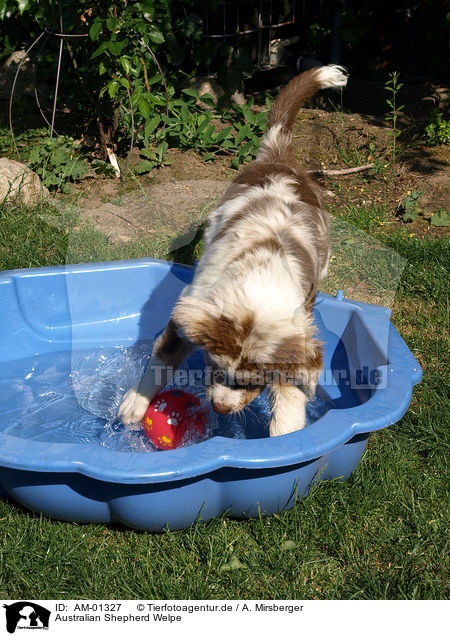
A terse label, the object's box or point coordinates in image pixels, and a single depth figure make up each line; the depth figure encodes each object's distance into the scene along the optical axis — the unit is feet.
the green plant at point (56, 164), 19.17
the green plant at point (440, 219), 17.99
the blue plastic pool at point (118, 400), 8.02
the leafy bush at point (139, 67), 17.79
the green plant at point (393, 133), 20.77
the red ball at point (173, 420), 10.27
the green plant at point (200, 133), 21.07
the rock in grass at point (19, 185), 17.70
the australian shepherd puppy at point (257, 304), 8.46
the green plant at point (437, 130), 21.59
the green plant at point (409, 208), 18.38
